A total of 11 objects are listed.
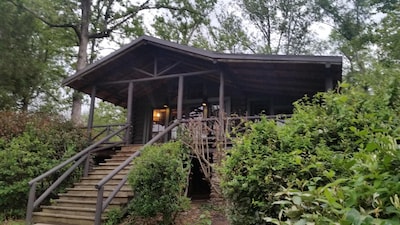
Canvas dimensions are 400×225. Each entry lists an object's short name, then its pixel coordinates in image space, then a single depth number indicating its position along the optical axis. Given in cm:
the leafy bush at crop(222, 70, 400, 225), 328
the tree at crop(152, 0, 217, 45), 1890
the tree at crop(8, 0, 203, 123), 1563
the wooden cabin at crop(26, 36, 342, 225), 757
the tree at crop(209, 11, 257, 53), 2242
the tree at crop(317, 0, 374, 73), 1959
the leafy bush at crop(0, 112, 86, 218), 800
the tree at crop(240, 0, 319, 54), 2212
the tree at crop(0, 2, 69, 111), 1279
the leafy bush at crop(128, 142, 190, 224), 616
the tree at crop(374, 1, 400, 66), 1397
